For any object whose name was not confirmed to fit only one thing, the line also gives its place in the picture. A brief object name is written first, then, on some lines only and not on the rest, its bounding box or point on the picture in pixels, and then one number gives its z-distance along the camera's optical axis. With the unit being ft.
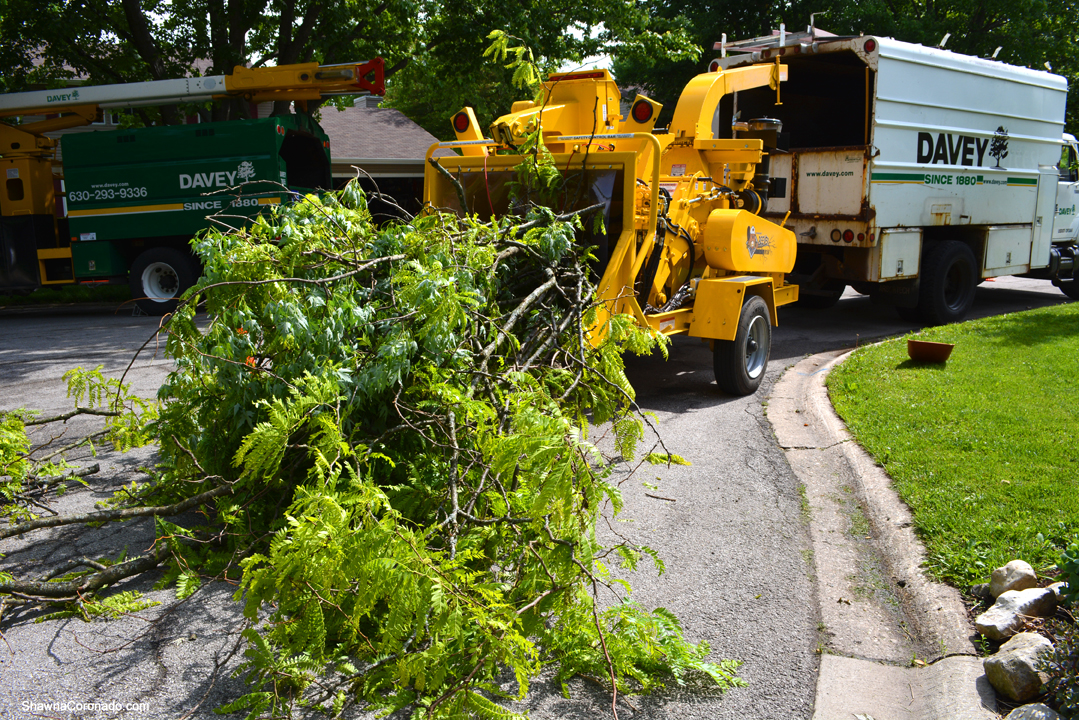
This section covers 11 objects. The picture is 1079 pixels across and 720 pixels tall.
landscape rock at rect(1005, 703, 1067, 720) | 9.32
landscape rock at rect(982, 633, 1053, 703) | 10.03
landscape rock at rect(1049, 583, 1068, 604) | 11.27
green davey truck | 44.80
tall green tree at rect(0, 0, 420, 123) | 47.73
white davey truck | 34.17
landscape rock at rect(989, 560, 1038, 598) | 12.16
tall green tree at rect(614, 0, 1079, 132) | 72.90
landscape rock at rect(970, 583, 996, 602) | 12.61
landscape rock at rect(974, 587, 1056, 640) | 11.35
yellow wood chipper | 22.20
